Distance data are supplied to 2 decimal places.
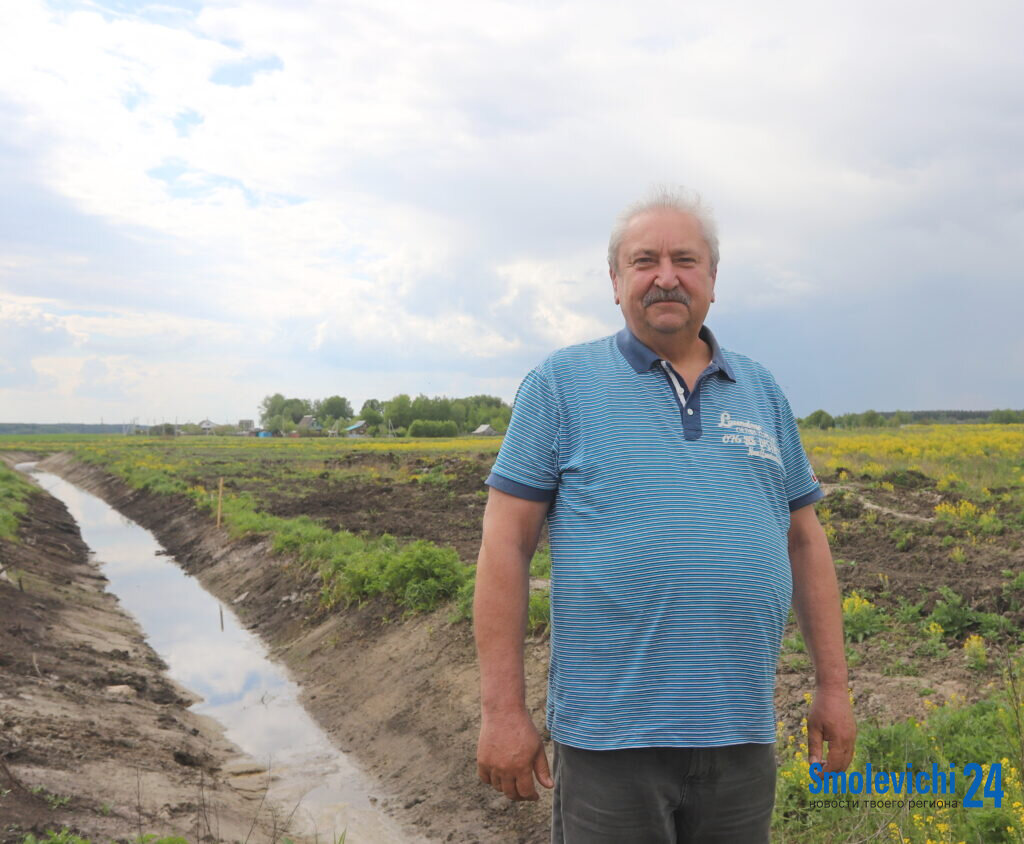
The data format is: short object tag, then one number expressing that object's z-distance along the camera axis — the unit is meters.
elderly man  2.17
